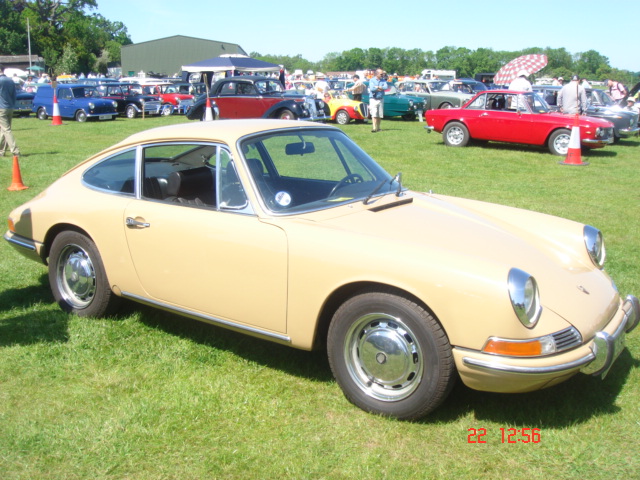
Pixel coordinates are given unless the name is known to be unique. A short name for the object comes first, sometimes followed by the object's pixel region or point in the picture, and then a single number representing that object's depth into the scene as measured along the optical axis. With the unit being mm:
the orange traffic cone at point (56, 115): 21125
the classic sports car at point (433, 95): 22125
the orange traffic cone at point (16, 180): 9094
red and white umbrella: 21453
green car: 22094
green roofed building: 61312
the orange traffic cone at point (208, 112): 17969
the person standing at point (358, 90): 21159
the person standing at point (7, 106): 11383
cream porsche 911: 2846
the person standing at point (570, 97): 14562
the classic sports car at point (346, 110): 20266
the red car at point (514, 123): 13100
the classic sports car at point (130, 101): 23969
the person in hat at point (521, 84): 16530
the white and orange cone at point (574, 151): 12461
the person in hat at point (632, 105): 18439
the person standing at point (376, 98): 17800
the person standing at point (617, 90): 22156
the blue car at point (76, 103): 22078
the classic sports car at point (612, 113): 16078
